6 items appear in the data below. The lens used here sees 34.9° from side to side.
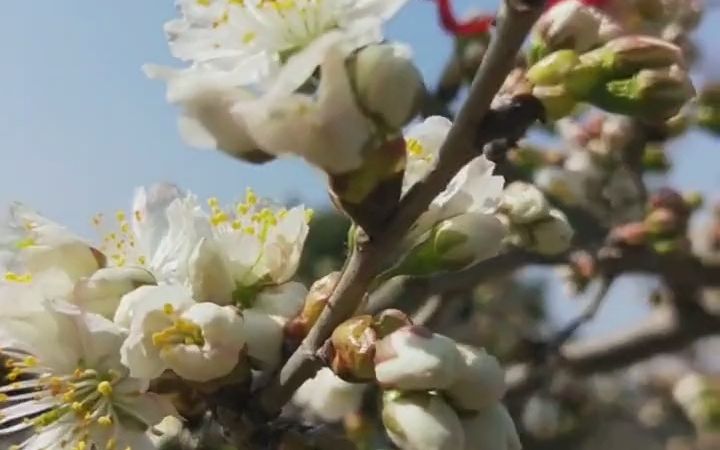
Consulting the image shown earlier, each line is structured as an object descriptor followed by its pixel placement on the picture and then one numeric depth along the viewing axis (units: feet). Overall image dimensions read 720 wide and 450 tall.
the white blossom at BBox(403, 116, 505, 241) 0.42
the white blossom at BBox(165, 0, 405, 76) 0.37
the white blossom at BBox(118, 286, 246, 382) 0.40
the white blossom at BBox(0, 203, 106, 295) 0.44
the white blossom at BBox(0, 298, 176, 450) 0.43
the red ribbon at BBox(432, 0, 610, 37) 0.54
